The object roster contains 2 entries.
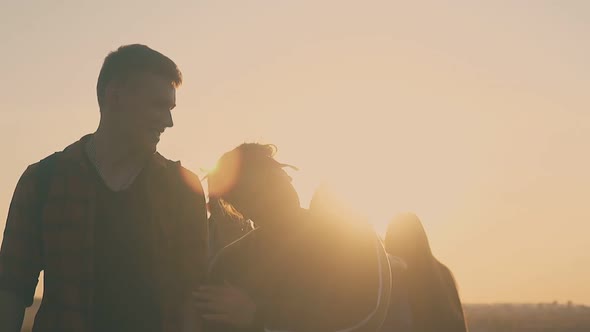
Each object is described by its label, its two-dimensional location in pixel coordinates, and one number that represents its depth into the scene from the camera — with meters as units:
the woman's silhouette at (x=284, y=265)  3.67
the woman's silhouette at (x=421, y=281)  4.47
